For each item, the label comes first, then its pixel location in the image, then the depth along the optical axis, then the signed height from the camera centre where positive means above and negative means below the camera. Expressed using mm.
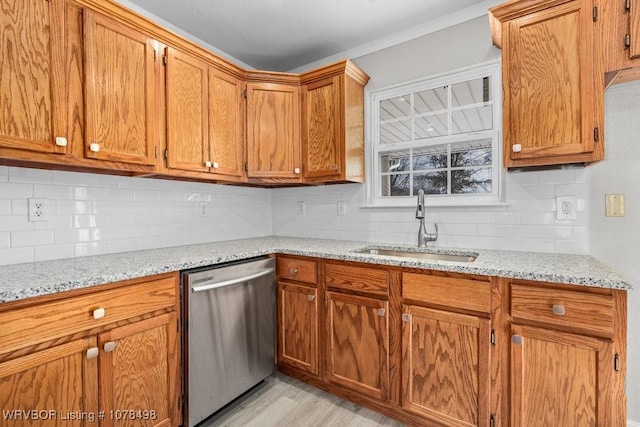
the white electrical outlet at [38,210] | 1622 +25
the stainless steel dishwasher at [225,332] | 1661 -728
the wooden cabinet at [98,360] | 1119 -615
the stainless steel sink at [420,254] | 1956 -316
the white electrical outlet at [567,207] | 1783 -3
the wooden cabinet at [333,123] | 2312 +682
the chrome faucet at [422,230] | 2150 -152
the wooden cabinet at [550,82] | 1459 +621
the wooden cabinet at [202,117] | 1934 +656
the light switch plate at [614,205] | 1602 +5
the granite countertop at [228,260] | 1208 -275
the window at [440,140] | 2111 +511
